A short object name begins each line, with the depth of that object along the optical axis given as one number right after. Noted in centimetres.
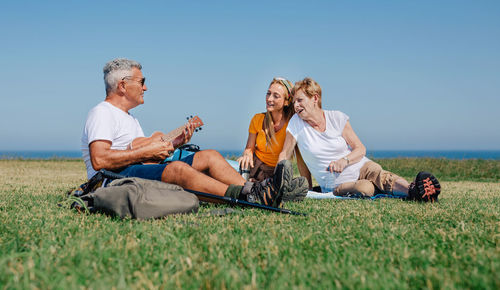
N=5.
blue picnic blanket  543
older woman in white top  557
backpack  321
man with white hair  388
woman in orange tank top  572
